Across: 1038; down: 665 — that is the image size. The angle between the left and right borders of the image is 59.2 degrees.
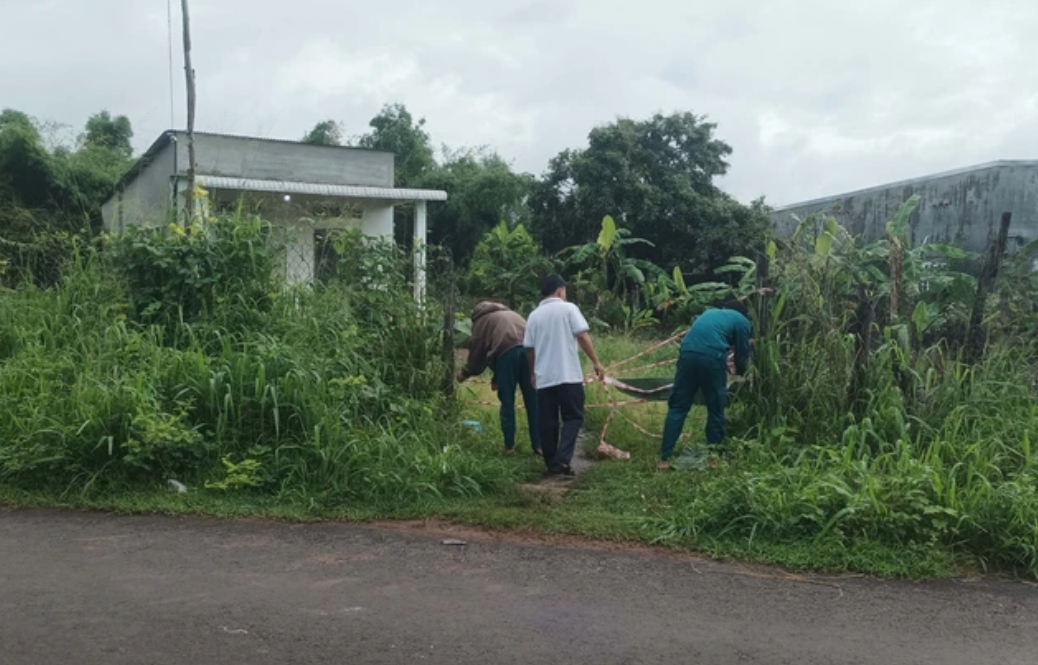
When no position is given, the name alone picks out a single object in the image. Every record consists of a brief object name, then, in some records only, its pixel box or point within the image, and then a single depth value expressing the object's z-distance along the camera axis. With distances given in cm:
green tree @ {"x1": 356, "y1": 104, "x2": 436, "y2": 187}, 2964
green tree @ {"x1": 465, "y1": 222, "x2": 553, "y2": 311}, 1708
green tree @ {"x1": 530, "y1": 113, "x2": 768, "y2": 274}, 1998
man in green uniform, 711
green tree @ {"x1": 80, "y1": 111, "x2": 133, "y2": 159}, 2967
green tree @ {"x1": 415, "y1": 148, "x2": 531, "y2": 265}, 2395
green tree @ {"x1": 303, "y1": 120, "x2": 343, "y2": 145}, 3066
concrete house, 1638
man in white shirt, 706
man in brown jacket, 770
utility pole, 1372
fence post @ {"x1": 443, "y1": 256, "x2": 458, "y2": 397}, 795
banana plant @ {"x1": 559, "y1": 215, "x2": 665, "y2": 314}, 1645
